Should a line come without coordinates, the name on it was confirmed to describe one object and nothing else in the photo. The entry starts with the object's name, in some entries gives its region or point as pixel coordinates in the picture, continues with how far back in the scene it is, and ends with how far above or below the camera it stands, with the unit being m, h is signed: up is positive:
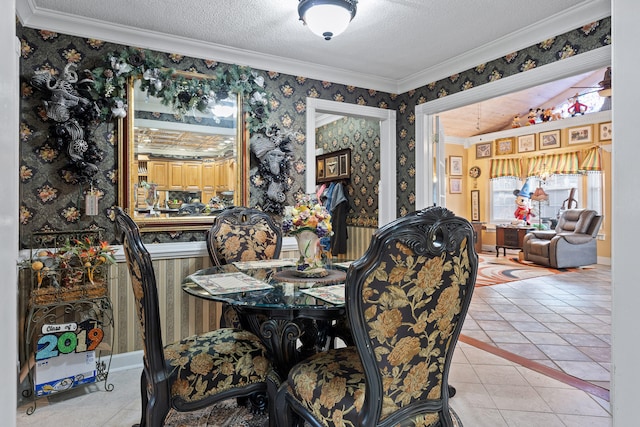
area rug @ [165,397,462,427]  2.00 -1.09
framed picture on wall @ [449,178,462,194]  9.63 +0.71
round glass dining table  1.53 -0.35
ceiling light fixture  2.26 +1.19
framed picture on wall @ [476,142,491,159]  9.38 +1.56
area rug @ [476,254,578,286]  5.90 -0.99
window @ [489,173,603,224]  7.59 +0.41
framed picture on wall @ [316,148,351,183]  5.34 +0.71
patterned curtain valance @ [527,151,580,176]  7.75 +1.04
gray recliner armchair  6.64 -0.52
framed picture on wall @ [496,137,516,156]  8.92 +1.58
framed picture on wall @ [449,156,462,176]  9.62 +1.21
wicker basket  2.28 -0.45
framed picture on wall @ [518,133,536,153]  8.51 +1.58
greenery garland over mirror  2.78 +1.01
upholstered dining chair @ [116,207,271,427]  1.44 -0.63
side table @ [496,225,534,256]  7.97 -0.50
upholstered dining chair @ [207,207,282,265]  2.70 -0.17
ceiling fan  4.87 +1.64
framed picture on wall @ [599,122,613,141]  7.09 +1.52
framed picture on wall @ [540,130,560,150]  8.02 +1.56
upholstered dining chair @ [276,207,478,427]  1.16 -0.36
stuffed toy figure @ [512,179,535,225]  8.55 +0.20
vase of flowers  1.96 -0.06
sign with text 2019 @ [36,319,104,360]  2.22 -0.73
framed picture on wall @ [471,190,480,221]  9.59 +0.21
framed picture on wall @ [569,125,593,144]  7.46 +1.55
